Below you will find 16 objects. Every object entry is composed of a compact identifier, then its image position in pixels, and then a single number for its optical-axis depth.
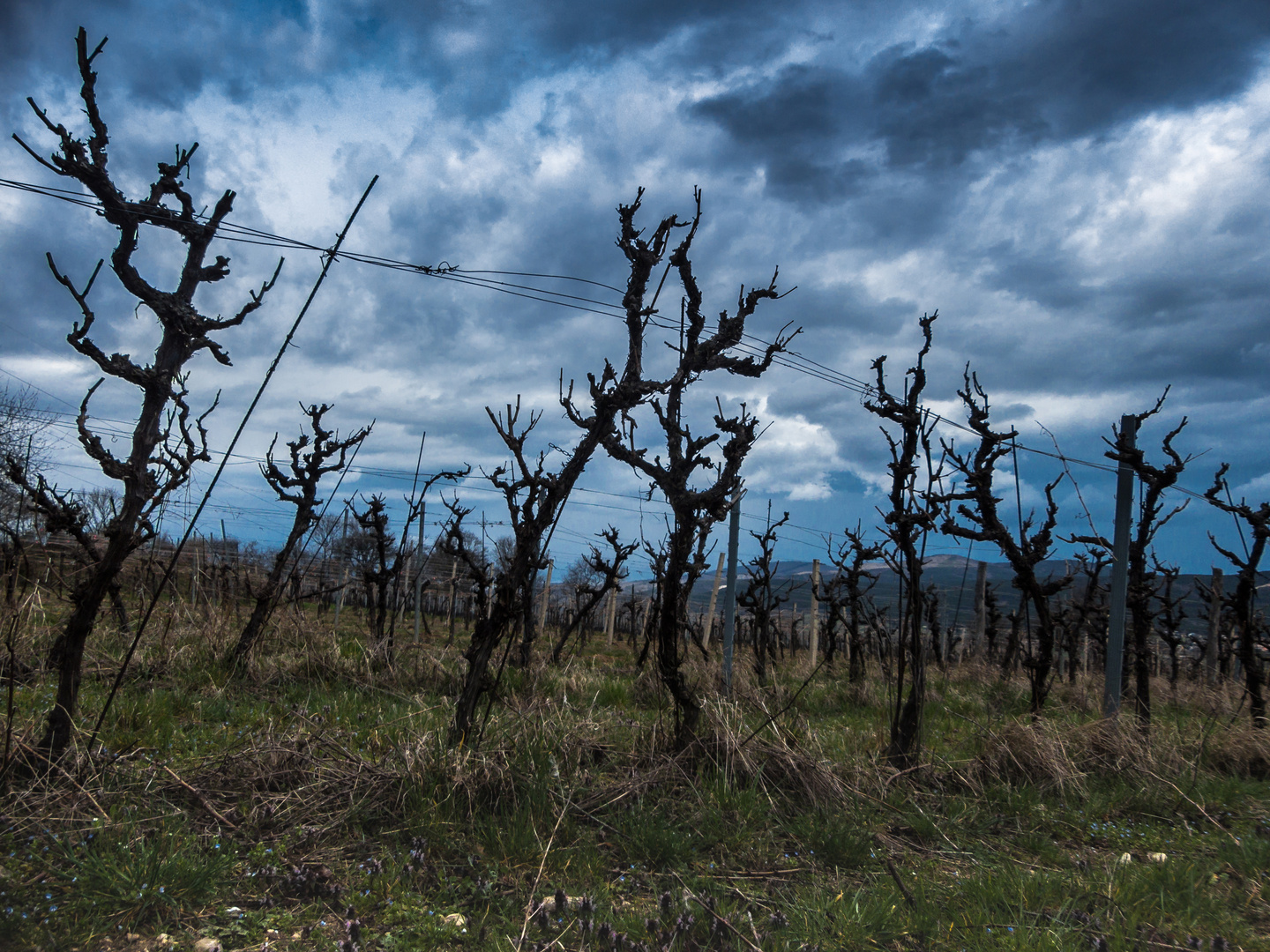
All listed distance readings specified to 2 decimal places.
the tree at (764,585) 14.43
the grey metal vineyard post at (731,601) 7.57
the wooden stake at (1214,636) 16.04
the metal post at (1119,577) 6.59
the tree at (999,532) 7.90
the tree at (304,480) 9.05
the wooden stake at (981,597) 18.38
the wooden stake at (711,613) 17.71
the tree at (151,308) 3.81
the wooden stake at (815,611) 18.32
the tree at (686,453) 5.07
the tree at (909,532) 5.50
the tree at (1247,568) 7.86
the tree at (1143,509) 7.29
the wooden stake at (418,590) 12.13
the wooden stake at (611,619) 24.55
